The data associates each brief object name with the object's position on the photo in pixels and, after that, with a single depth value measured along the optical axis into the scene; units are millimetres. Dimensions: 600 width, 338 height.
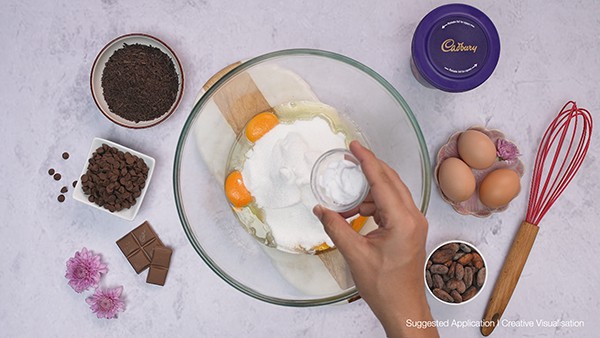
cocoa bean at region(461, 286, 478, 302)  1337
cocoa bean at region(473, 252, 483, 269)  1336
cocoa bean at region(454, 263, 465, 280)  1327
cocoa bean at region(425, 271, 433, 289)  1341
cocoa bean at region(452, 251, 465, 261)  1338
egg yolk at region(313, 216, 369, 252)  1229
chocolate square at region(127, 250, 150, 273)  1375
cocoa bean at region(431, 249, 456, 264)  1339
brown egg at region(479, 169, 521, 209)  1286
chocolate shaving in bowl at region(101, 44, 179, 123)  1349
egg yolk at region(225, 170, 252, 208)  1265
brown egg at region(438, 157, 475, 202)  1272
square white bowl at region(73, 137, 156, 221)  1352
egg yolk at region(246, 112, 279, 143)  1279
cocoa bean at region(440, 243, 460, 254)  1348
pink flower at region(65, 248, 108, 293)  1370
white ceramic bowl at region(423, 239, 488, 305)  1333
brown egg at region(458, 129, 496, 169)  1283
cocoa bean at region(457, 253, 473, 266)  1330
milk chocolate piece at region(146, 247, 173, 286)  1361
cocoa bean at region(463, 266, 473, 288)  1333
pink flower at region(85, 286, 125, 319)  1361
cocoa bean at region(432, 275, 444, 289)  1334
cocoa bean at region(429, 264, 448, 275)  1332
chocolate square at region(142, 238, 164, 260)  1379
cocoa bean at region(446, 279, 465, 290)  1327
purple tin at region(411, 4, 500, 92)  1297
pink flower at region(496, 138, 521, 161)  1335
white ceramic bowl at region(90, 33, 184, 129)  1346
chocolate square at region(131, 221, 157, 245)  1382
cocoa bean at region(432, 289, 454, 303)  1324
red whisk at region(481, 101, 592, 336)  1378
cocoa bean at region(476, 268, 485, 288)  1330
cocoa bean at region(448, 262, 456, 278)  1337
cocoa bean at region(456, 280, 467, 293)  1326
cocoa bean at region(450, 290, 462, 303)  1329
